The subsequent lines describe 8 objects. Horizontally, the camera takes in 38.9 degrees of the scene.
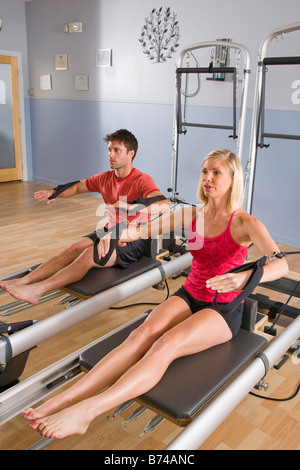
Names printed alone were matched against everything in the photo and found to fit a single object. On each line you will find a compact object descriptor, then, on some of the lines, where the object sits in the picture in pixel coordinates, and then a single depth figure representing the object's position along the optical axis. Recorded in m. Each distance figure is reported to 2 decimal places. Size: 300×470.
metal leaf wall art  3.94
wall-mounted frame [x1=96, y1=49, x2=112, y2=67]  4.55
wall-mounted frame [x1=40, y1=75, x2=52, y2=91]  5.29
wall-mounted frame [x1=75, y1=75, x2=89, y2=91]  4.88
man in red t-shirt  1.96
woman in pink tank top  1.19
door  5.35
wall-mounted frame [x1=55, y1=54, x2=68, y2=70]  5.02
